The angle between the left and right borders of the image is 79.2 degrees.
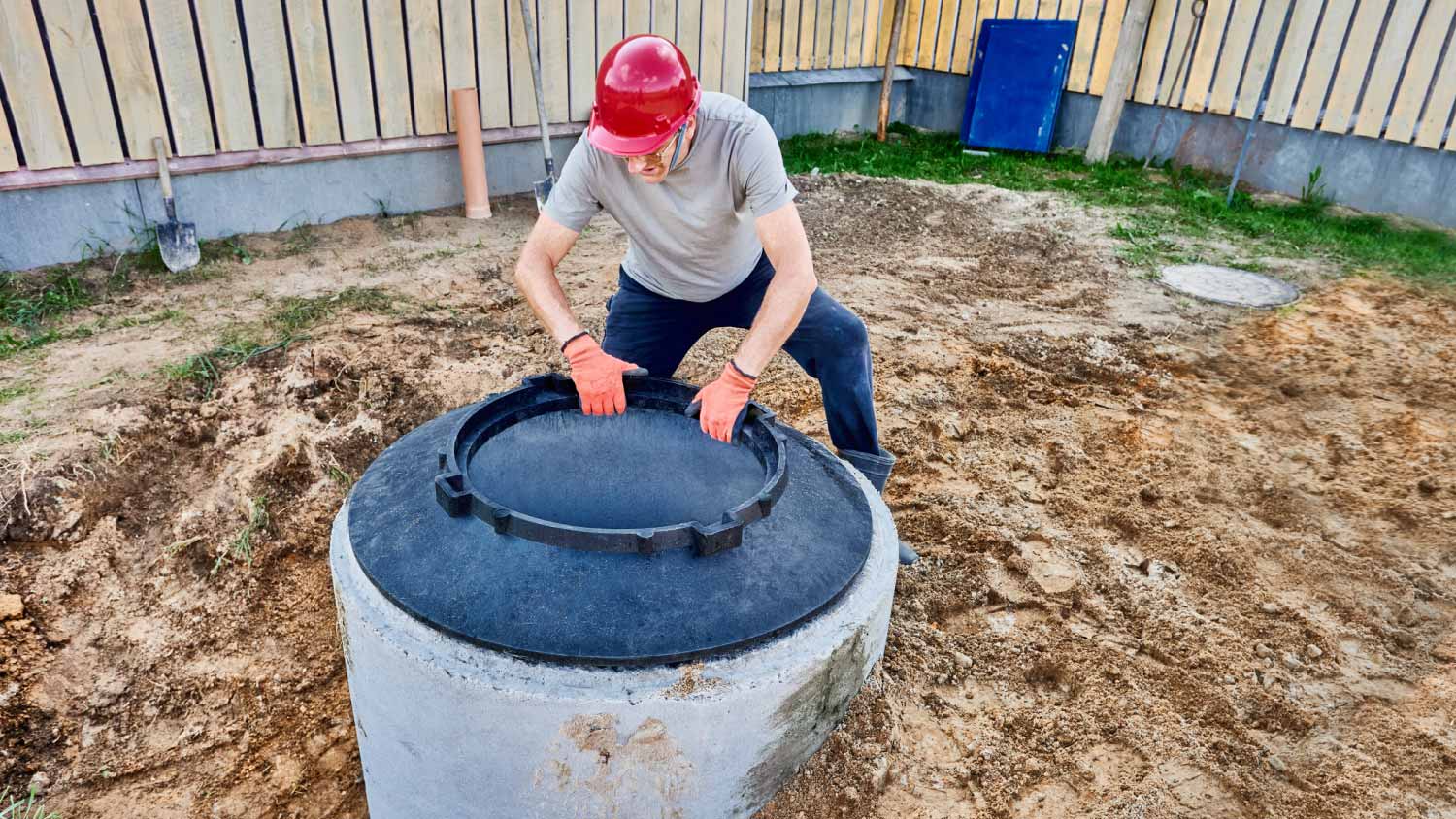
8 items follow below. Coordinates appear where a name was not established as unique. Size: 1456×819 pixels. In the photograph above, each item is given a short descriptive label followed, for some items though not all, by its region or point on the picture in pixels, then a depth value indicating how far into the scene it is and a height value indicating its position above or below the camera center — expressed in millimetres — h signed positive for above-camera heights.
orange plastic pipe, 4852 -941
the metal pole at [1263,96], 5973 -523
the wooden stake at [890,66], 7656 -579
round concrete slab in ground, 4527 -1312
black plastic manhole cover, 1466 -953
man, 1797 -594
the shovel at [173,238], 4004 -1173
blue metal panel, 7406 -630
